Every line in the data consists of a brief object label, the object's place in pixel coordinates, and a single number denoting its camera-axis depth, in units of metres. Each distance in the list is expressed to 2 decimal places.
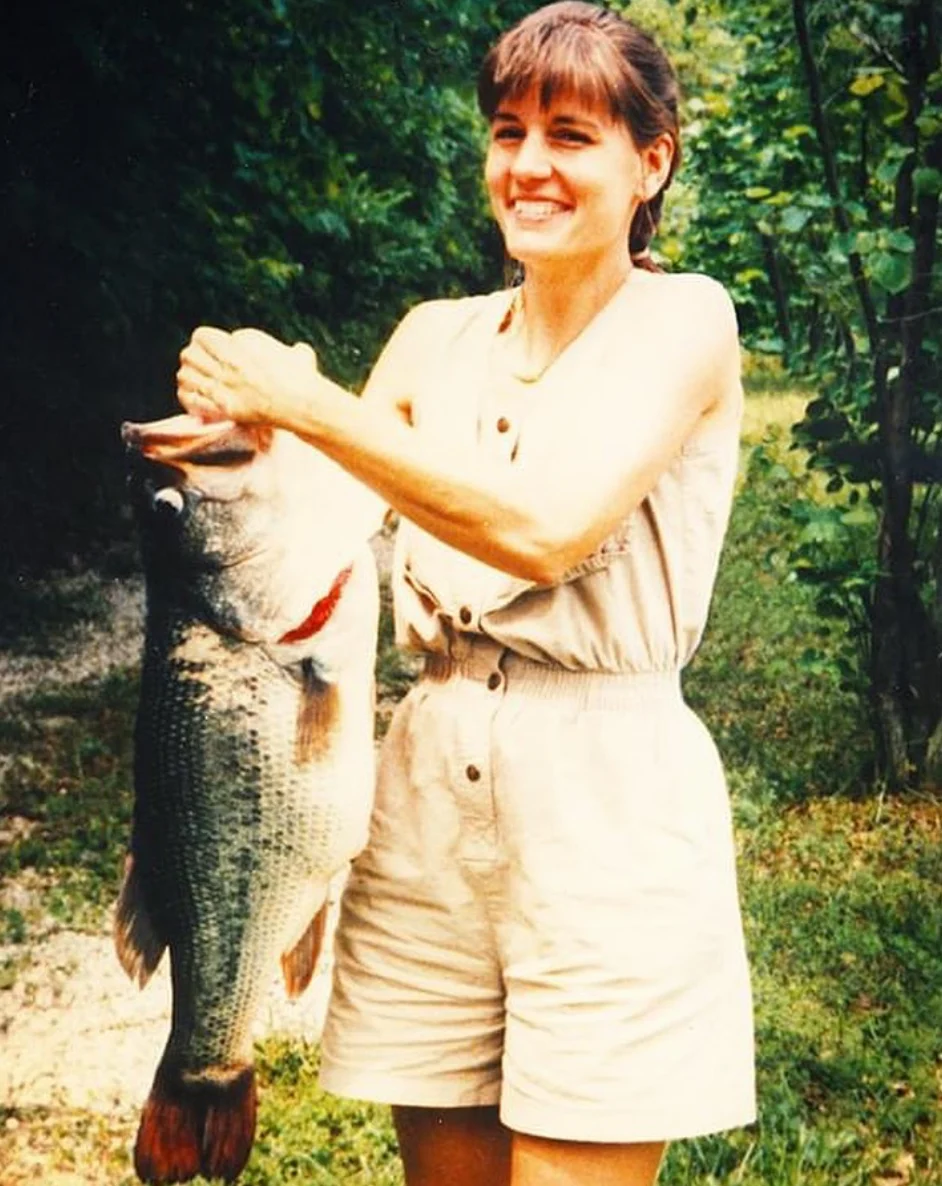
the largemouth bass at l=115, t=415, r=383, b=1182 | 2.09
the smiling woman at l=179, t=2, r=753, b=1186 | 2.02
